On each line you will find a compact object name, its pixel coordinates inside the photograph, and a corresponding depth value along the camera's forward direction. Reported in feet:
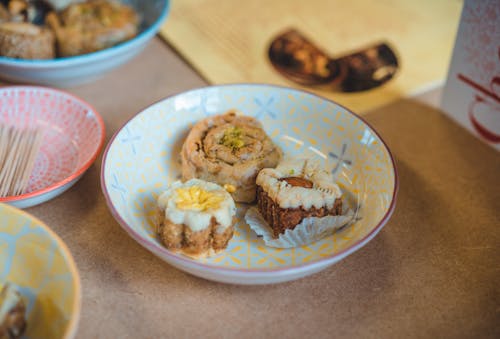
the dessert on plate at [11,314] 0.96
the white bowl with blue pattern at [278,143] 1.06
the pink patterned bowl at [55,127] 1.32
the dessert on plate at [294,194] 1.16
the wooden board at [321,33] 1.71
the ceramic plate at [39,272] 0.97
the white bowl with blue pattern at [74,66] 1.50
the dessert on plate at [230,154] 1.26
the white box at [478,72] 1.38
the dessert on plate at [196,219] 1.10
